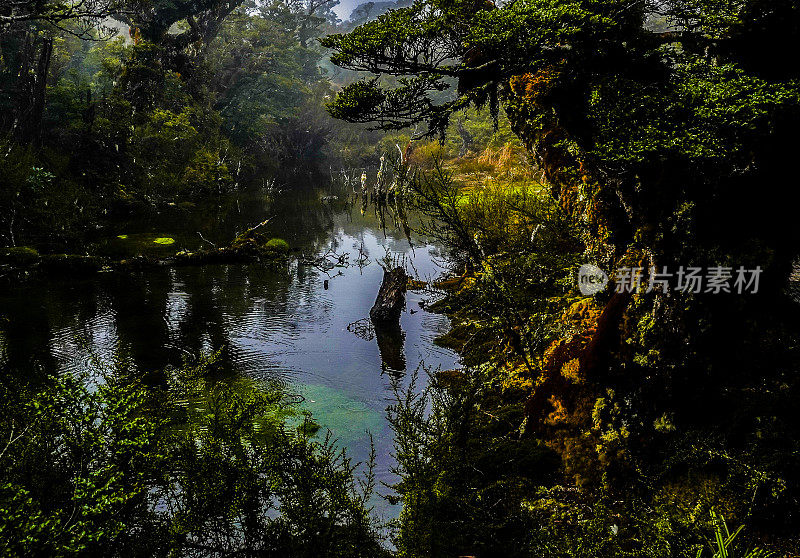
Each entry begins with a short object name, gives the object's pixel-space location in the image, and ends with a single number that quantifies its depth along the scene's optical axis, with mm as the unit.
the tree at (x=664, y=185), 3492
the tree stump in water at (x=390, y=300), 9938
